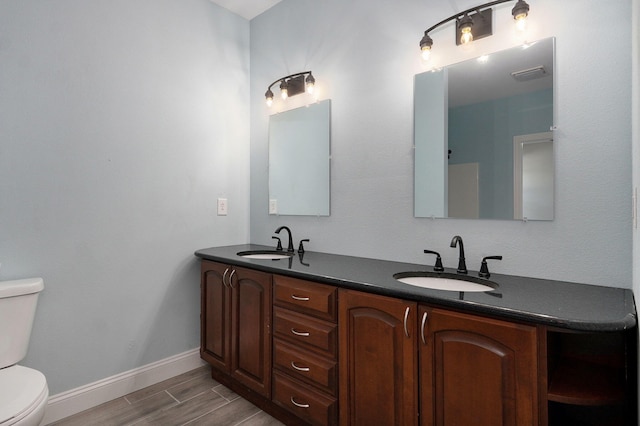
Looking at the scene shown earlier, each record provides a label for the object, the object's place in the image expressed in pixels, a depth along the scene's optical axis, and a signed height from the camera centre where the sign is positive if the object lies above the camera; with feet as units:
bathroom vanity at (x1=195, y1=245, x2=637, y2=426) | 3.31 -1.70
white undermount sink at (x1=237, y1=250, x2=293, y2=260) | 7.59 -0.94
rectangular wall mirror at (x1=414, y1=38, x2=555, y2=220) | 4.77 +1.30
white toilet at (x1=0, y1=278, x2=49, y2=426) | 4.04 -2.20
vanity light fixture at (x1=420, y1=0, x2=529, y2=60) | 5.09 +3.07
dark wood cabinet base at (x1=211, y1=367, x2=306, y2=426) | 5.78 -3.66
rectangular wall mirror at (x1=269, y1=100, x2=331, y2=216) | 7.54 +1.36
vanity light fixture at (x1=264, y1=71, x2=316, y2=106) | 7.64 +3.18
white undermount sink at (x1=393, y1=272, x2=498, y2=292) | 4.87 -1.03
